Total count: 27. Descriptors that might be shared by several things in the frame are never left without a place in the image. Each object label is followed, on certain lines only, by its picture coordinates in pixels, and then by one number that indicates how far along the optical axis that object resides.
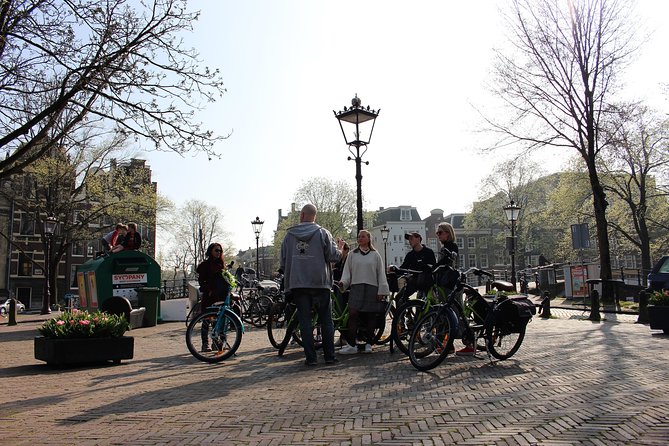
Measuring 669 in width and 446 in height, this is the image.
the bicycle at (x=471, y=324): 6.02
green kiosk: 12.94
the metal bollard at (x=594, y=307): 13.80
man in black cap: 7.59
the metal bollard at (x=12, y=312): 17.69
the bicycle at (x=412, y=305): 6.91
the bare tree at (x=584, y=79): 19.69
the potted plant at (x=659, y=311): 9.77
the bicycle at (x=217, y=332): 7.09
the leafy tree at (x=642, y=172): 30.81
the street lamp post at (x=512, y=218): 22.95
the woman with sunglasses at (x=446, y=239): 6.82
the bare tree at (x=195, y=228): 62.69
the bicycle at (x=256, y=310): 12.85
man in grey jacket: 6.52
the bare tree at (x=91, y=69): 8.91
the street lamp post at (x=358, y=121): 11.83
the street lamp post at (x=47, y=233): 26.52
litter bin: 13.73
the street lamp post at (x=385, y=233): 33.15
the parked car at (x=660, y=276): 13.50
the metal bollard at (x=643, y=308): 12.42
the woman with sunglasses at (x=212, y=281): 8.00
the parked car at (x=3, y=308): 32.20
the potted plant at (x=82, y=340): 6.75
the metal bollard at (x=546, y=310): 15.19
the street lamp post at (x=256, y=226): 30.22
